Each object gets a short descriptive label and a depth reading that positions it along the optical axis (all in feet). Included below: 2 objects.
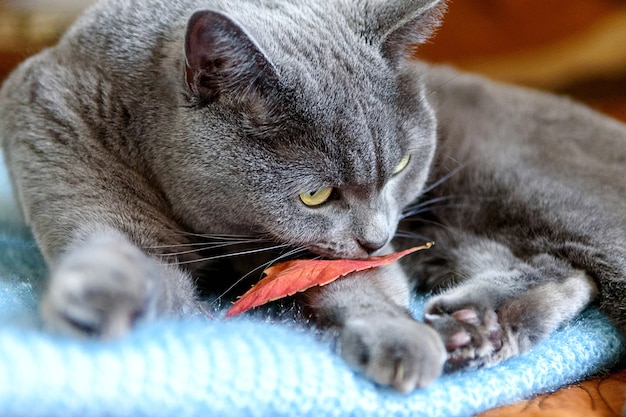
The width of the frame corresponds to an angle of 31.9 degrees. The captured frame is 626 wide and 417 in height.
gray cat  1.58
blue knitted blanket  1.32
